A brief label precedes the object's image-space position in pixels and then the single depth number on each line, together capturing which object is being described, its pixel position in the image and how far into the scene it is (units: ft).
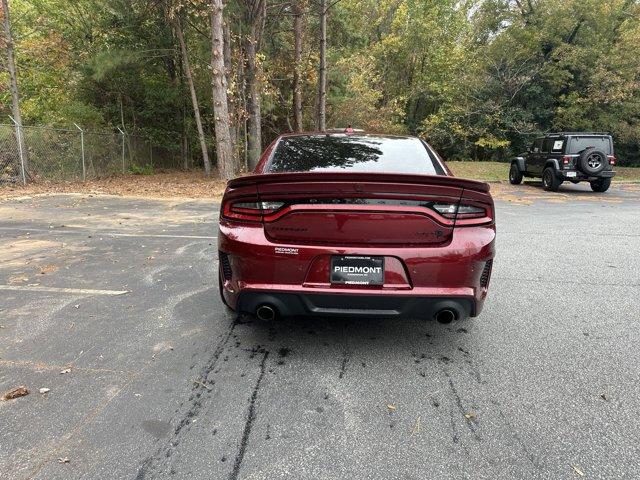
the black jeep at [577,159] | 43.42
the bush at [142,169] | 63.21
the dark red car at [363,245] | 9.03
